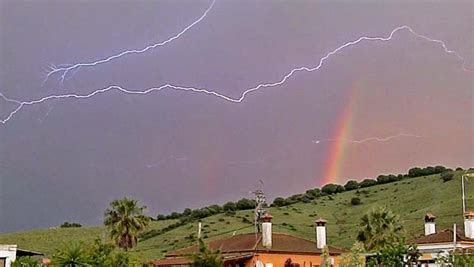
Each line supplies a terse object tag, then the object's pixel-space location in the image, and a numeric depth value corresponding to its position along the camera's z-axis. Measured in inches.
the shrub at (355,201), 4124.8
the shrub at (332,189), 4867.6
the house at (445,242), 1788.9
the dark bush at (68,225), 4542.1
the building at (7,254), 1982.2
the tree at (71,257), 1514.5
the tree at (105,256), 1663.4
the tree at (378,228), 2172.7
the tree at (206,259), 1557.6
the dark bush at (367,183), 4857.5
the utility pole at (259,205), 2373.3
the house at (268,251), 1936.5
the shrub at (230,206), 4439.0
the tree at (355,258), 1498.5
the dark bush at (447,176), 3966.5
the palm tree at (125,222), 2512.3
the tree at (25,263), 1753.2
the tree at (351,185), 4902.8
